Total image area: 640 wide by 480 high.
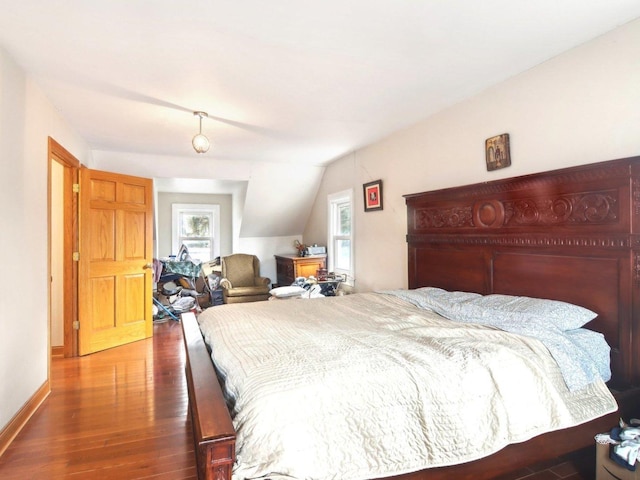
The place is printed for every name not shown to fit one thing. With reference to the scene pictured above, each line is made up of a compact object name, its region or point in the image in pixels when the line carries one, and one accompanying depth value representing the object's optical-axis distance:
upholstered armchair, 5.42
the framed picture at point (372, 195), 4.15
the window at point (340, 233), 5.06
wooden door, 3.81
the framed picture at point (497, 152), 2.62
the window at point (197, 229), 6.97
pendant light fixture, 3.20
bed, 1.45
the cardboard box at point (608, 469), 1.55
